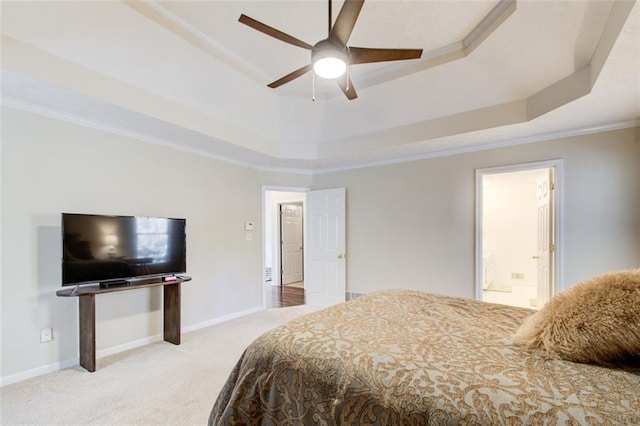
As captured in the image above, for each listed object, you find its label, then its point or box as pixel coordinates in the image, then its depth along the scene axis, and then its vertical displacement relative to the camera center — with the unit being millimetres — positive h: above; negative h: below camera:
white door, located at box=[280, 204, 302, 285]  7211 -749
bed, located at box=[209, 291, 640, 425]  885 -597
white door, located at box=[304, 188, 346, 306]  4941 -602
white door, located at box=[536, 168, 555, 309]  3479 -284
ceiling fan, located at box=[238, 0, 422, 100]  1760 +1069
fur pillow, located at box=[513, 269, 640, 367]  1005 -414
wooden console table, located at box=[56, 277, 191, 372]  2693 -941
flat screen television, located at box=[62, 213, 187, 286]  2711 -360
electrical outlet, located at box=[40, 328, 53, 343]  2727 -1142
